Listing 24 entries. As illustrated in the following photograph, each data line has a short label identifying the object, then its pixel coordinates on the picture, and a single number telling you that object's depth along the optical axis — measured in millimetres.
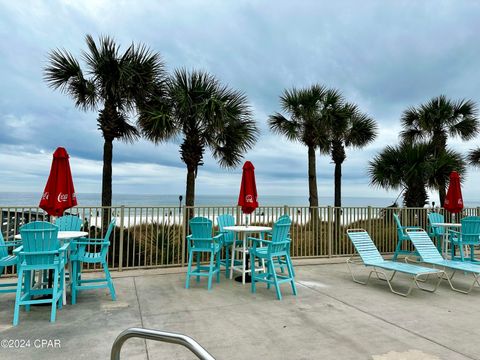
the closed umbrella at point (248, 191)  6051
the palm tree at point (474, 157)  14258
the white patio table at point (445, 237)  7456
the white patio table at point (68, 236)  4106
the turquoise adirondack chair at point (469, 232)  6867
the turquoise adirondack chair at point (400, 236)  7398
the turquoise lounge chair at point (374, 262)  4914
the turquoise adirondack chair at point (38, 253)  3607
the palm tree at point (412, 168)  11039
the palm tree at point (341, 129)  11828
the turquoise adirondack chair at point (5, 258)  3977
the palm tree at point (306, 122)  11805
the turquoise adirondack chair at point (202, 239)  5168
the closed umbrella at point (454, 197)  7905
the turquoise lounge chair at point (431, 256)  5125
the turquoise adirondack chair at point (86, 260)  4297
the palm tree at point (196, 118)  8703
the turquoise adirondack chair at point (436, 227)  8250
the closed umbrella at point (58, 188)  4348
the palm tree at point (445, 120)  13148
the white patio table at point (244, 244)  5340
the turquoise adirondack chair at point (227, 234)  6031
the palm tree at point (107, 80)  8320
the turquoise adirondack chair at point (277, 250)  4731
